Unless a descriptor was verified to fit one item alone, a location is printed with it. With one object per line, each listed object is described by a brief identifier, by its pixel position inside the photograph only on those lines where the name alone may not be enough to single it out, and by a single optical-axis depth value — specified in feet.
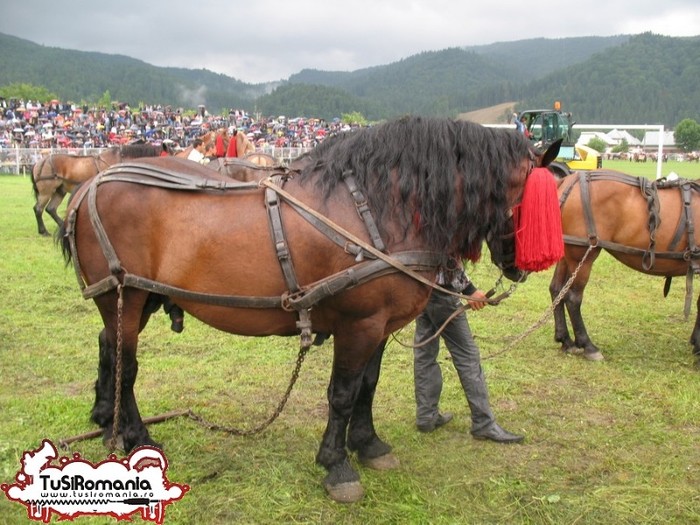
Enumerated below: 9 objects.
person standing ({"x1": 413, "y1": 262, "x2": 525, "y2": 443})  13.60
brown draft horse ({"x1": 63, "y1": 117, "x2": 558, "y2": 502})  10.90
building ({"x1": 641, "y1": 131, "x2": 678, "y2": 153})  247.25
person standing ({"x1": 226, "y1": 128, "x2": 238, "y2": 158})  41.05
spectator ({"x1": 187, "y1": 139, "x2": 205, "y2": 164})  39.80
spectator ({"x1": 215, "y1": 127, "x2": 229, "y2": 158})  41.39
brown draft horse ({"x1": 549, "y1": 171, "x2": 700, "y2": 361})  19.92
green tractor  67.41
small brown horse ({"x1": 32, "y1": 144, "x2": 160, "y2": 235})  44.01
